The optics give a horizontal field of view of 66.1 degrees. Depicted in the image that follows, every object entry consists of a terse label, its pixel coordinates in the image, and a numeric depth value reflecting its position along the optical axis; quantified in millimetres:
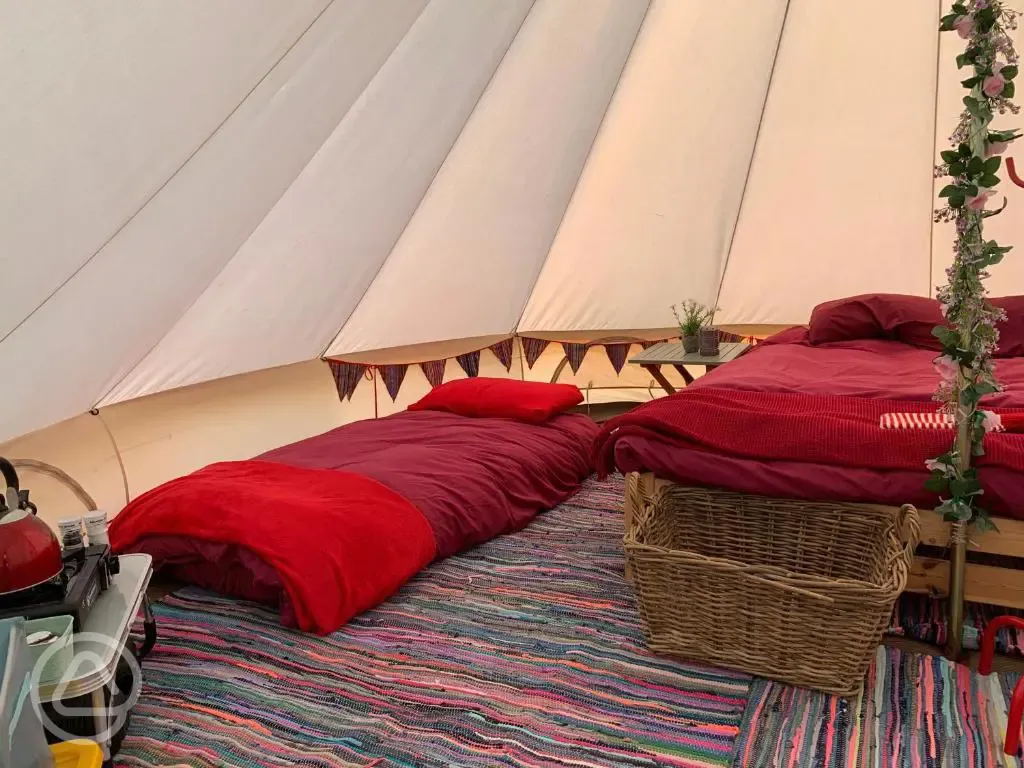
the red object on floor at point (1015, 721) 1429
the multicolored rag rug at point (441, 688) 1500
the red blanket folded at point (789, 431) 1824
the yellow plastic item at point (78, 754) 1153
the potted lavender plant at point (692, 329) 3607
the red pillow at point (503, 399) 3209
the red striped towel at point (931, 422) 1864
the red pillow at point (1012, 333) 2980
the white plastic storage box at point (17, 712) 988
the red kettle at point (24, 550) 1371
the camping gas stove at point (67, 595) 1370
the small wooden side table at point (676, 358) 3447
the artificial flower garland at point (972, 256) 1611
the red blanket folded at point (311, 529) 1938
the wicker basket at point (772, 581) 1580
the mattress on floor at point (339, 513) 1974
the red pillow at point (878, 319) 3215
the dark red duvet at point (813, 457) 1799
